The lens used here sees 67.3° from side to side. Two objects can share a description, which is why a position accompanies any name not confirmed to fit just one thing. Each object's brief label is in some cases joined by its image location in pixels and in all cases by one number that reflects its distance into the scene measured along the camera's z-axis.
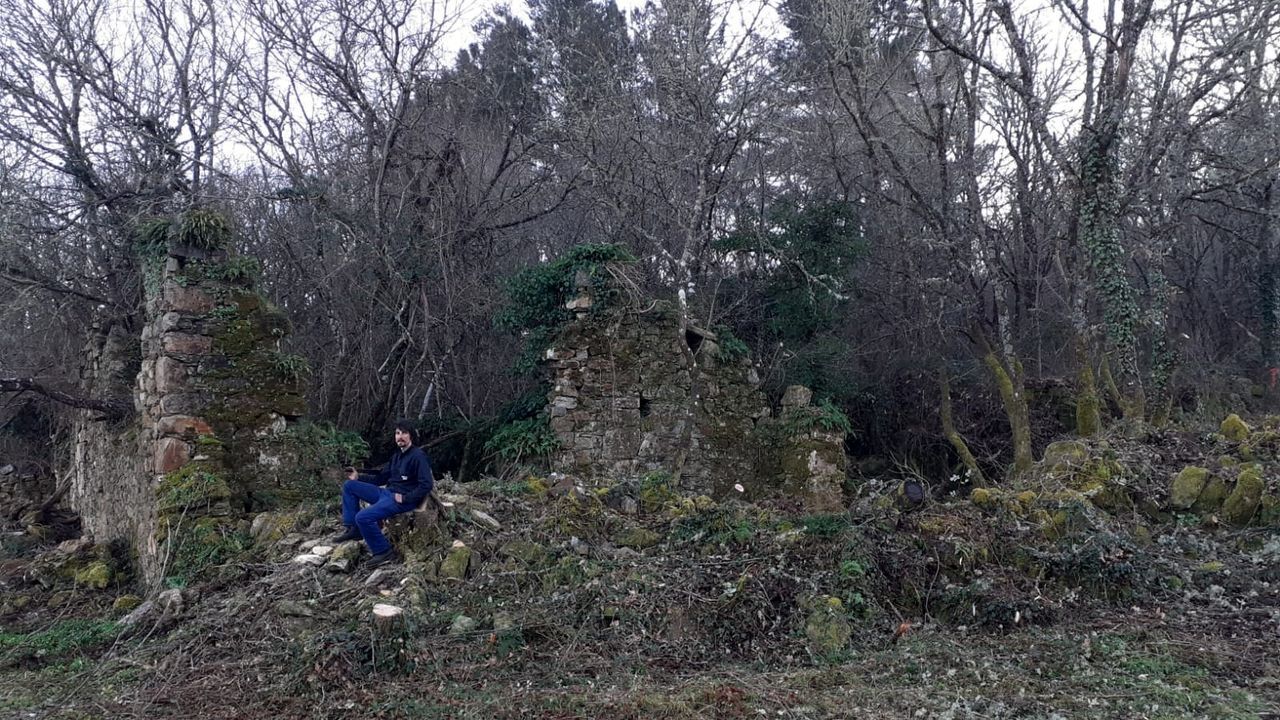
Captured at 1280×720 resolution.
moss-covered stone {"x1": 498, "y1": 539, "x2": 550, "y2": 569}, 6.99
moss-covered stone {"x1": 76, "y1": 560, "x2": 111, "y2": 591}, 9.26
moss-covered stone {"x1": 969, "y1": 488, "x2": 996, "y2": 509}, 7.69
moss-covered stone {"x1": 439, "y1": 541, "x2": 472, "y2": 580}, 6.84
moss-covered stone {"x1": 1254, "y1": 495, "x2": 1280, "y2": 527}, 7.78
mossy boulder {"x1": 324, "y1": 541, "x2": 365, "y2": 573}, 7.11
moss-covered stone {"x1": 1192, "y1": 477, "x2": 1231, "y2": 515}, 8.13
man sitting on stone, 7.11
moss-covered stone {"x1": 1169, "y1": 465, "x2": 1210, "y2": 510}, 8.21
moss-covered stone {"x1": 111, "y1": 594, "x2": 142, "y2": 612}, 8.11
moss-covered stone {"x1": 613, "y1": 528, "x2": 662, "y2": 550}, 7.40
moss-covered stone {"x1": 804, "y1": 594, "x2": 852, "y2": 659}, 5.95
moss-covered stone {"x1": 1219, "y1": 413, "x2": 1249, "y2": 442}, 9.56
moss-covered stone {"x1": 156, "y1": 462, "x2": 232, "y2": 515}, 8.52
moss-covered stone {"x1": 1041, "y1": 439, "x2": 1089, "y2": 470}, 8.99
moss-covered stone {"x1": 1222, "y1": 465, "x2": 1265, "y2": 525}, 7.91
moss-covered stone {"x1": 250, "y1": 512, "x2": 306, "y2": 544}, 8.17
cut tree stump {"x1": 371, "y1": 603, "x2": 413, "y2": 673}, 5.62
